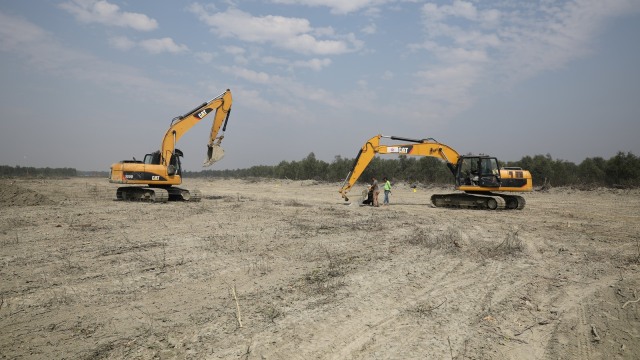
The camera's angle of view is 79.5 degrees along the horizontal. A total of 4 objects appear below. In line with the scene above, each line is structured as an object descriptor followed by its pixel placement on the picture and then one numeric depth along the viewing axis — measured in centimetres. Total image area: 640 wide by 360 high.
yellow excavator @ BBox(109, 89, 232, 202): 1717
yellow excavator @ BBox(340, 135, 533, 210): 1650
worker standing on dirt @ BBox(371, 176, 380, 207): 1808
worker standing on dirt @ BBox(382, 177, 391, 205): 1930
